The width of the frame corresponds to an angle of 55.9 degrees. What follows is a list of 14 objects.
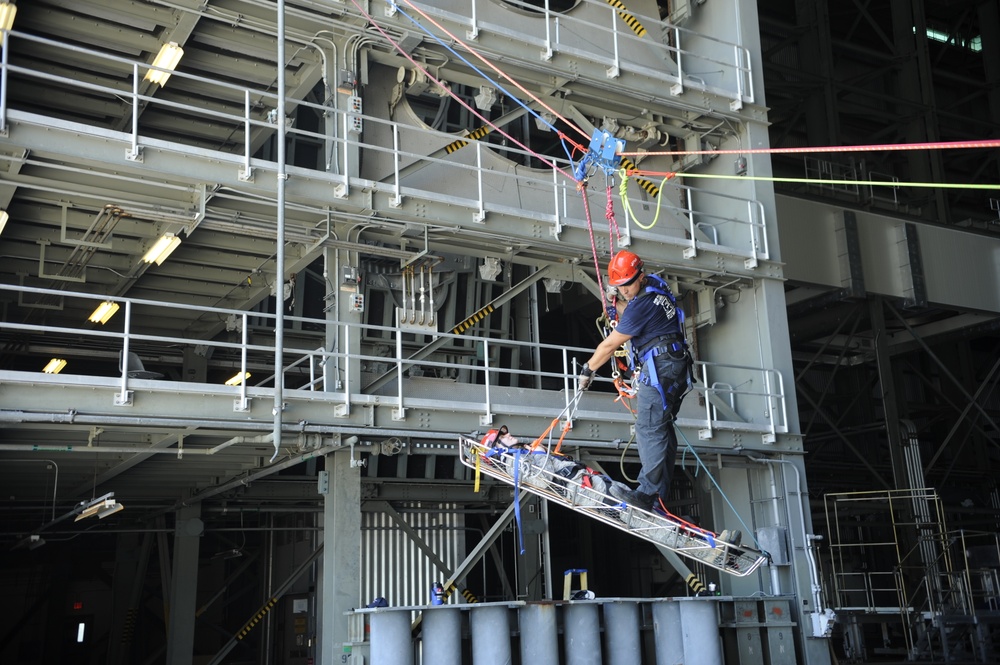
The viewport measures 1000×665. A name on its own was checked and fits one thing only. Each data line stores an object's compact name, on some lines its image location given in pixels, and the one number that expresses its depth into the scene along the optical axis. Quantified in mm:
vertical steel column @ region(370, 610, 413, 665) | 12070
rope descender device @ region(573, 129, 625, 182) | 10523
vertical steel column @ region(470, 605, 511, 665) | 12672
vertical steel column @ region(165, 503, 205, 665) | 17672
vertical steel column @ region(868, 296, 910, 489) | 23031
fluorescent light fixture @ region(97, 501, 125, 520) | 13652
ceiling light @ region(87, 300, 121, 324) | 15748
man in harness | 8898
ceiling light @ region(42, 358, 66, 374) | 17984
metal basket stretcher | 9195
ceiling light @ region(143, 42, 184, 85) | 14164
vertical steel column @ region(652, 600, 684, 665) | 14062
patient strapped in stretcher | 9188
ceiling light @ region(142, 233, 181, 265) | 14125
